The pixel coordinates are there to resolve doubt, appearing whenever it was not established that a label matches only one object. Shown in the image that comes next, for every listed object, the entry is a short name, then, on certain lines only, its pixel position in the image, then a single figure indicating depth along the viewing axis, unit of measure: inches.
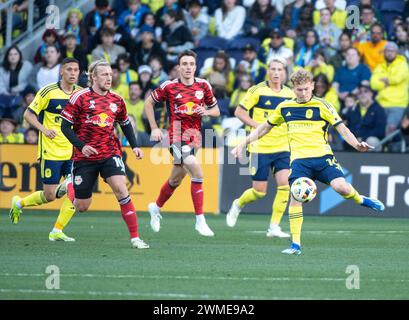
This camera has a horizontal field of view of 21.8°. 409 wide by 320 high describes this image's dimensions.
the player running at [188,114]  562.9
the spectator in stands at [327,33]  836.6
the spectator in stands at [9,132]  792.3
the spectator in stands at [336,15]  847.7
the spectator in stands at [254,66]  832.9
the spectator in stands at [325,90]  799.1
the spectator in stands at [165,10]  896.9
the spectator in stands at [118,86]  850.8
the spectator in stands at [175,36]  883.4
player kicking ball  470.6
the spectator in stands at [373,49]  823.1
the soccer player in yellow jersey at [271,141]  573.0
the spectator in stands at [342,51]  822.5
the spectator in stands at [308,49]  826.2
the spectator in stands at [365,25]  834.2
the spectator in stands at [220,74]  821.9
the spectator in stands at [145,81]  837.2
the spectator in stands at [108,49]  879.7
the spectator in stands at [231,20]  881.5
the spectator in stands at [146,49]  872.9
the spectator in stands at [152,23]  892.6
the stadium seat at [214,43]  879.1
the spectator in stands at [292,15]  864.3
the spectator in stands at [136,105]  826.8
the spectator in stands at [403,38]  822.5
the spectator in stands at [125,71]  855.7
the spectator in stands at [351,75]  813.2
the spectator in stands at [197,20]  894.4
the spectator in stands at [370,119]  782.5
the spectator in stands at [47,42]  889.5
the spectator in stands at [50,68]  861.8
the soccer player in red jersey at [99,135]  481.4
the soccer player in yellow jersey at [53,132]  543.8
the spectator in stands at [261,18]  874.1
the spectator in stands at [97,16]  903.7
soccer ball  458.6
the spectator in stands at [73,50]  877.8
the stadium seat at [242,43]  867.4
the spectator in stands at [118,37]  887.7
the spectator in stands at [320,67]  816.9
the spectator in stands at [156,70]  855.7
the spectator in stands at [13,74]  874.8
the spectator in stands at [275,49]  825.5
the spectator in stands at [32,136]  789.9
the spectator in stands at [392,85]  795.4
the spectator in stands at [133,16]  908.0
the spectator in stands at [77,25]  899.4
